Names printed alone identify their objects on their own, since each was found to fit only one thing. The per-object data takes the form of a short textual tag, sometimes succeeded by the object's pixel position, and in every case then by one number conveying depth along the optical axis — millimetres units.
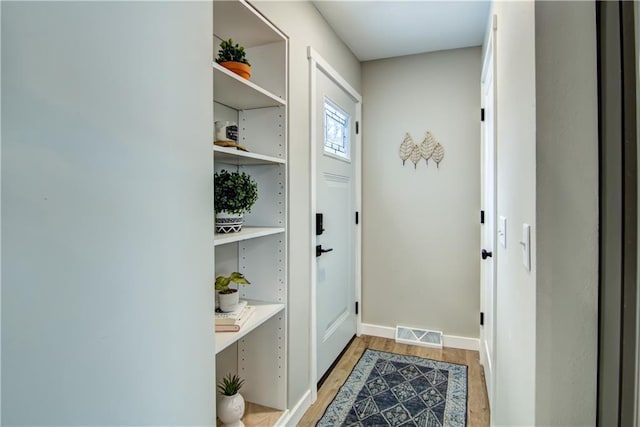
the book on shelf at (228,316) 1394
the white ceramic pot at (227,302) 1464
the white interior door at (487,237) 1814
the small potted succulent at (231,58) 1367
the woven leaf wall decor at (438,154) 2797
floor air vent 2803
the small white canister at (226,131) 1409
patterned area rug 1892
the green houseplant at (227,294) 1433
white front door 2256
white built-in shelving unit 1722
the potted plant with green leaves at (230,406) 1482
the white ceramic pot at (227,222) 1357
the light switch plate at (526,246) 855
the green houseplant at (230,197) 1326
